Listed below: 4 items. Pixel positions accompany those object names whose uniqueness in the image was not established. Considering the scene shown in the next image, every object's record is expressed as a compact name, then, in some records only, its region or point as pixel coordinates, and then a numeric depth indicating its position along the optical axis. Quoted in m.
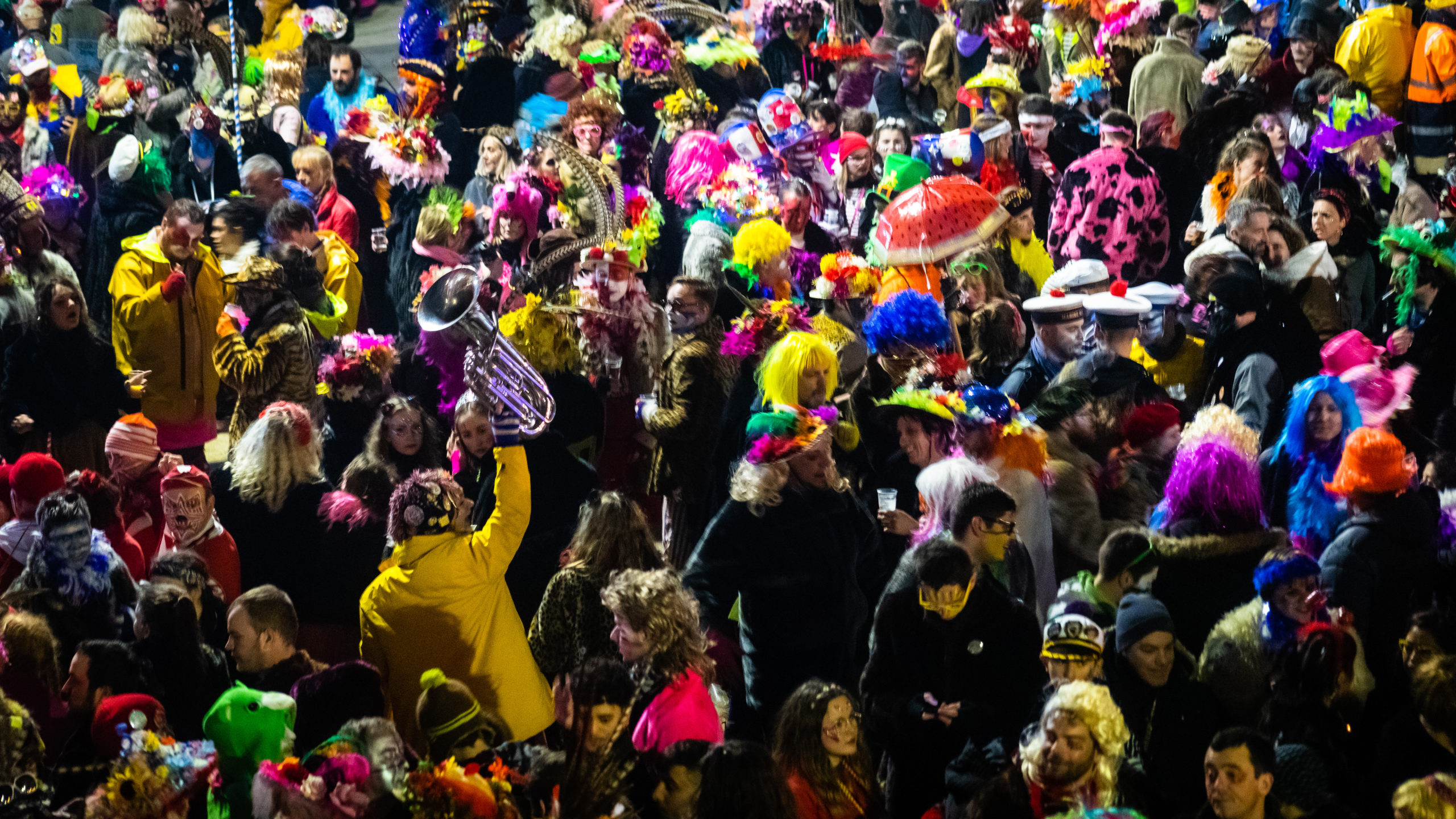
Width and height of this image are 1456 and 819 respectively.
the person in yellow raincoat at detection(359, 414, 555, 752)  9.84
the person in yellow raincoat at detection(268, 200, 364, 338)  14.74
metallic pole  18.86
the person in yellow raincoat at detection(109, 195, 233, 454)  14.17
